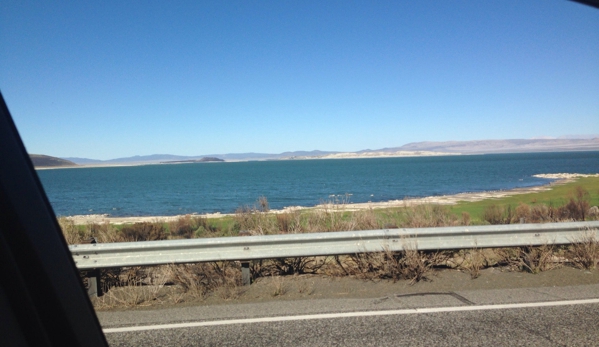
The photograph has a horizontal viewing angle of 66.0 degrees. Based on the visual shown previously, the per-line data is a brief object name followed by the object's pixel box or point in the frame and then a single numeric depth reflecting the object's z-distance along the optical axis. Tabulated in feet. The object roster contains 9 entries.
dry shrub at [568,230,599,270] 23.54
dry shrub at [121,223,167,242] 33.54
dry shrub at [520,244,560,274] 23.48
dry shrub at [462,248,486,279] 23.01
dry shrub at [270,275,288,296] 20.71
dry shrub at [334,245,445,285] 22.54
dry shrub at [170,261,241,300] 20.83
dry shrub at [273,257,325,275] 24.26
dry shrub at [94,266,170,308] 19.79
